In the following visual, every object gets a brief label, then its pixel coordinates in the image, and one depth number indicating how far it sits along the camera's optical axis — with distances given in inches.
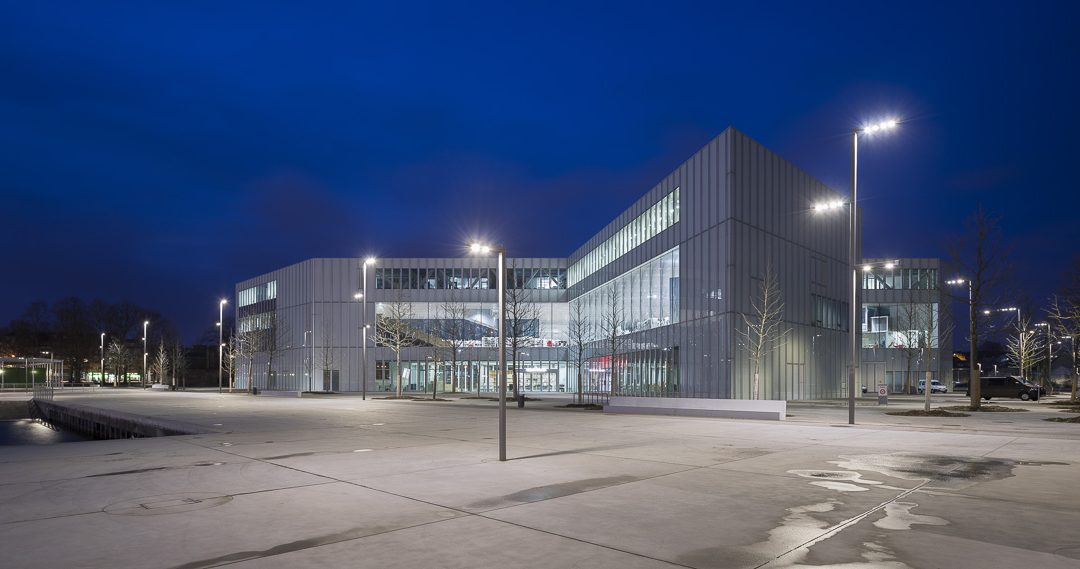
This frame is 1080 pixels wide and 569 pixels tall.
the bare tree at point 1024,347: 2123.8
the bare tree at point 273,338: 3331.7
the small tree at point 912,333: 2753.4
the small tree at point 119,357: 3986.5
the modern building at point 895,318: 2974.9
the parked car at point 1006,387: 1962.4
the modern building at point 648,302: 1617.9
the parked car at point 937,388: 2845.7
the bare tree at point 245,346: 3182.3
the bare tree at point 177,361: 3666.3
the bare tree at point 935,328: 2608.3
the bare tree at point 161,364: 4003.9
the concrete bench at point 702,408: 1119.6
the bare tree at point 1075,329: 1461.1
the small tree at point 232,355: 3189.0
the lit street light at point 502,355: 588.7
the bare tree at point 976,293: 1305.4
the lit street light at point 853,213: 930.1
